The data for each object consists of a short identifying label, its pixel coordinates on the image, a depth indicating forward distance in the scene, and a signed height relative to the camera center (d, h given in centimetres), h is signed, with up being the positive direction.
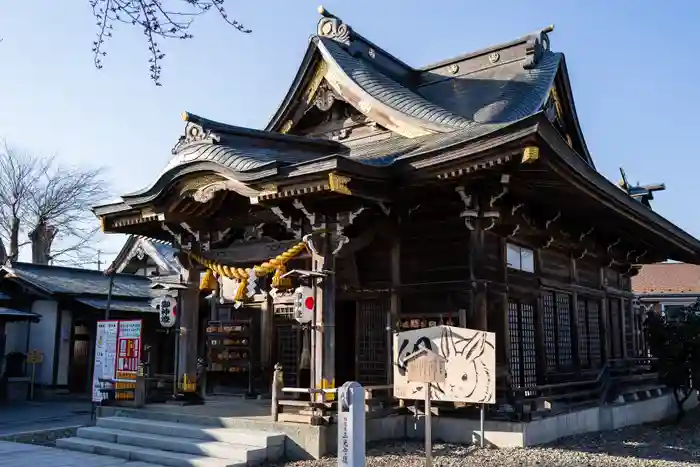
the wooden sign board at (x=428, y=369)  740 -37
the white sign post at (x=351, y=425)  709 -99
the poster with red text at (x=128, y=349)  1278 -28
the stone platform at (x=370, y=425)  934 -141
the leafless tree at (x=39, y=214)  3559 +680
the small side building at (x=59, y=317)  2208 +62
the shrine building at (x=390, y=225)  1007 +209
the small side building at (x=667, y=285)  3359 +295
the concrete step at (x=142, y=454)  879 -175
